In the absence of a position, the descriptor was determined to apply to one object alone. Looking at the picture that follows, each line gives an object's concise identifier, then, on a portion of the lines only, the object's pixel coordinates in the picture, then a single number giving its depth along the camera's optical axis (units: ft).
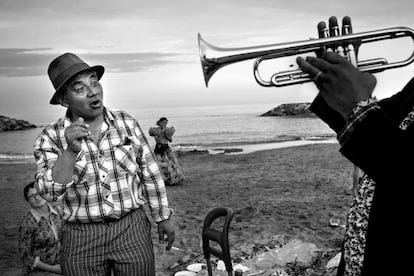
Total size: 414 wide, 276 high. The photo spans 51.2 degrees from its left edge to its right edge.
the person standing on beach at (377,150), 3.91
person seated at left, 13.84
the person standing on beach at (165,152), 31.94
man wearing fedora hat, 8.96
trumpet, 5.86
